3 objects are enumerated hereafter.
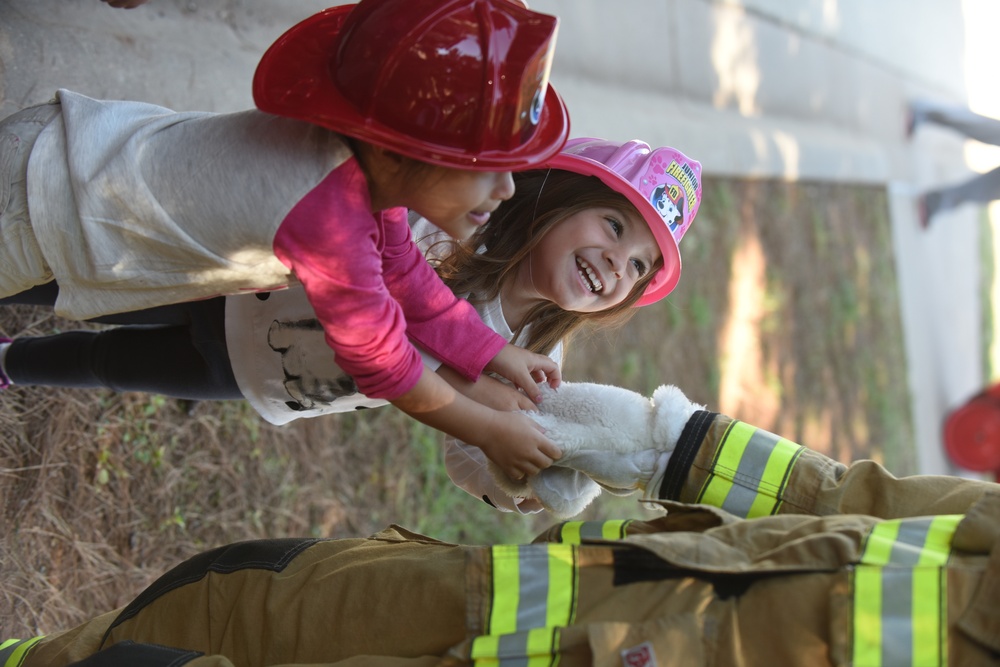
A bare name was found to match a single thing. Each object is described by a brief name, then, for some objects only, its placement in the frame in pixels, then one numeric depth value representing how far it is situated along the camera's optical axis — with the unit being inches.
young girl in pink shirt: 59.7
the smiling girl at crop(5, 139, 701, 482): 82.5
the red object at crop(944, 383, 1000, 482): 271.6
